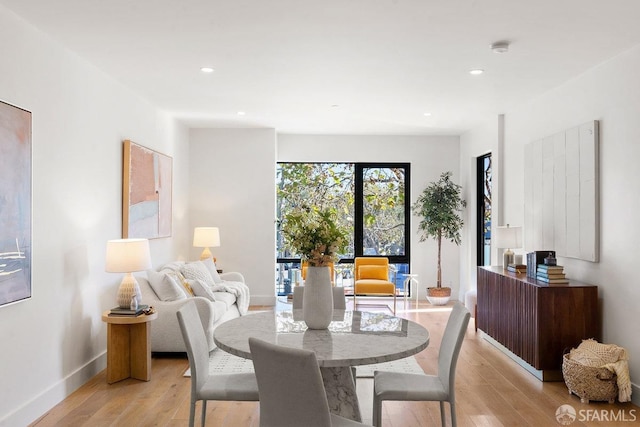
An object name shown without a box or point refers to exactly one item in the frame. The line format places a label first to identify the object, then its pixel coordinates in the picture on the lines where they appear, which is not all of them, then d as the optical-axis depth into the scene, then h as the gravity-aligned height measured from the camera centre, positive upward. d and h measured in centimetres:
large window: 895 +32
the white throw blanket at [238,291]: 649 -84
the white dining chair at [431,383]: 284 -87
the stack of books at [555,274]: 462 -47
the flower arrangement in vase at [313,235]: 297 -8
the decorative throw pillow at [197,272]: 618 -60
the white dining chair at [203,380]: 284 -86
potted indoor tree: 824 +4
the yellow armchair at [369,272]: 763 -76
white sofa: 511 -82
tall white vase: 295 -44
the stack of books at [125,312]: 450 -75
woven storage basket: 399 -119
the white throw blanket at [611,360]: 397 -104
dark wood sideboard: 452 -84
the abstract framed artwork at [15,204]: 331 +10
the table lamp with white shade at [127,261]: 450 -34
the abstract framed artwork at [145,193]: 543 +30
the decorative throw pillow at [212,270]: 691 -63
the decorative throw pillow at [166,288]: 532 -65
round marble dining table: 247 -59
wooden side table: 448 -105
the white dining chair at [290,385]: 212 -65
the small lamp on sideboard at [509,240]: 583 -22
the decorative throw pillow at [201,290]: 573 -73
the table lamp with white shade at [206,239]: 744 -26
